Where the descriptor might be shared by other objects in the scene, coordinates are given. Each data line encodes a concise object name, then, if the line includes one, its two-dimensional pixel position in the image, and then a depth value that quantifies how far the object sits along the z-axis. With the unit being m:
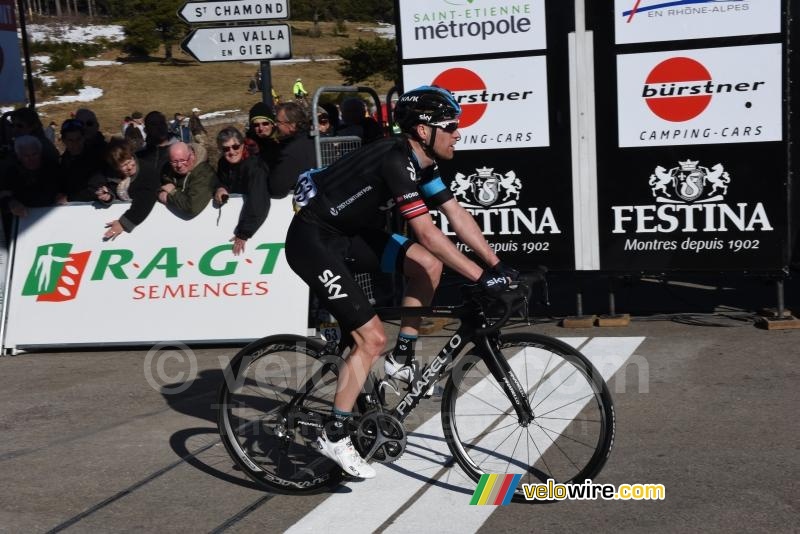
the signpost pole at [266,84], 10.20
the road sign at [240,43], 9.89
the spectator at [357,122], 11.05
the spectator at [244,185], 9.12
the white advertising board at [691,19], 8.48
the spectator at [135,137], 12.74
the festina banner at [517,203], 9.40
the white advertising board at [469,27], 9.10
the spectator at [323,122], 11.83
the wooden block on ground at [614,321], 9.30
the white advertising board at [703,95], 8.59
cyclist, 5.10
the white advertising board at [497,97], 9.21
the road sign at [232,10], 9.82
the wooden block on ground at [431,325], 9.45
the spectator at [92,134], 10.01
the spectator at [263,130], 9.40
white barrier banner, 9.16
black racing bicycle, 5.00
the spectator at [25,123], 11.30
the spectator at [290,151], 9.30
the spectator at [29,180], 9.70
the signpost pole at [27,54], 13.53
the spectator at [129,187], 9.39
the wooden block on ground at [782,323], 8.77
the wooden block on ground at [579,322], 9.34
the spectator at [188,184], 9.32
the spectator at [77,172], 9.71
